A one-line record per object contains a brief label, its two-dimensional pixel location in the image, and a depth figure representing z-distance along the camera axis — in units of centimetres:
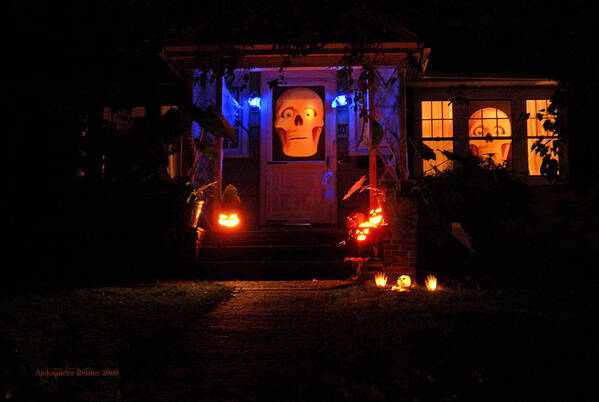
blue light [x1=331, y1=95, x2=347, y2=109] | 1012
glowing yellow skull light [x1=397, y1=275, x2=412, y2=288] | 691
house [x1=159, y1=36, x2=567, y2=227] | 995
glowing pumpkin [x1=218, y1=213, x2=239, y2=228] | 882
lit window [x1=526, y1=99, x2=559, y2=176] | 1009
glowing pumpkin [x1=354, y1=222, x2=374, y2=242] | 773
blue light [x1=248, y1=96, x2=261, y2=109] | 1038
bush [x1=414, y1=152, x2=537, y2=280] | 748
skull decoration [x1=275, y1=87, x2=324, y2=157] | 1030
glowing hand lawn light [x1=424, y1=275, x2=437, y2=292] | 663
